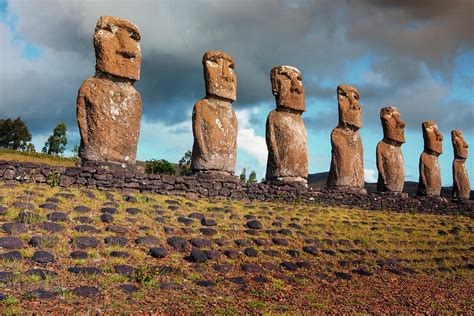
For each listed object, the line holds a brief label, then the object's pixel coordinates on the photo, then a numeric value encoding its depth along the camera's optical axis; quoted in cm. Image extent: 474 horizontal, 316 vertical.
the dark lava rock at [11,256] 643
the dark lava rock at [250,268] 779
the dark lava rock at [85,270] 649
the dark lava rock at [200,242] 850
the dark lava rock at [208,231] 927
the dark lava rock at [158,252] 766
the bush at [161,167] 3569
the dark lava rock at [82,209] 891
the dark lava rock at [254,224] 1024
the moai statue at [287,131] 1553
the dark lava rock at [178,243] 824
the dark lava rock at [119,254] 730
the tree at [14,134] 5631
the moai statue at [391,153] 1917
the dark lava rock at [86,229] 801
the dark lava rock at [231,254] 827
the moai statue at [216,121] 1396
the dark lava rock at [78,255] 698
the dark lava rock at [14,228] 738
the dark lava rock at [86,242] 739
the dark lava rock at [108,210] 918
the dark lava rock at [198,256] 778
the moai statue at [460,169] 2352
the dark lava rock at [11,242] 680
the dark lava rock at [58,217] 820
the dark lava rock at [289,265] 825
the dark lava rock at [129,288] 608
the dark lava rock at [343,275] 828
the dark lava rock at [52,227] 771
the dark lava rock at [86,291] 574
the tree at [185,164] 3962
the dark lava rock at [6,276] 582
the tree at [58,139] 5309
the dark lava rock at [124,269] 674
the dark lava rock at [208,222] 987
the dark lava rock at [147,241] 803
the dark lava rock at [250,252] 854
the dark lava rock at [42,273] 613
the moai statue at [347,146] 1723
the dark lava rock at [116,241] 775
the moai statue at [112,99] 1227
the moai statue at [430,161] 2139
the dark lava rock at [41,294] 545
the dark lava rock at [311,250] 948
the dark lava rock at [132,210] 948
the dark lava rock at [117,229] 830
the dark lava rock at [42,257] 661
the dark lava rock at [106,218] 869
